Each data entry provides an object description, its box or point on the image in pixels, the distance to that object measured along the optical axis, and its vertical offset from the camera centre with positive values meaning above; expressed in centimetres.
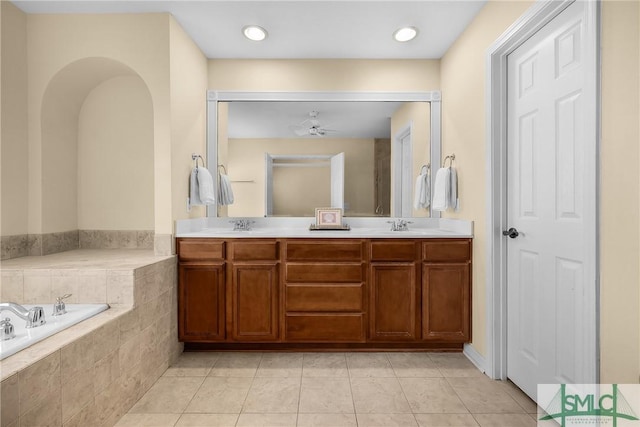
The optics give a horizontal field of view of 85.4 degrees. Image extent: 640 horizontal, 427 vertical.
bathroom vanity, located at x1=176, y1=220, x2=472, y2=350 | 249 -56
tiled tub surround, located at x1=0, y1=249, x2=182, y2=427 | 124 -59
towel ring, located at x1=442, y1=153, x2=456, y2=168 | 276 +42
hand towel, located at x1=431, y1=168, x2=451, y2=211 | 267 +16
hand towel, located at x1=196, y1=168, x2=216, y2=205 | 265 +19
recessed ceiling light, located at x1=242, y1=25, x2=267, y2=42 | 251 +132
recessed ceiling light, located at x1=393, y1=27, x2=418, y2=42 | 252 +131
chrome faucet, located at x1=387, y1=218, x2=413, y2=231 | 295 -12
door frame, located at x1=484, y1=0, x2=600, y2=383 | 213 +1
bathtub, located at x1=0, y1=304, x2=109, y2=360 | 131 -50
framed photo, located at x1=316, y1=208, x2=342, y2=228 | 297 -4
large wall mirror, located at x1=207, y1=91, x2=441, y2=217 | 303 +55
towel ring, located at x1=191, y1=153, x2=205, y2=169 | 275 +44
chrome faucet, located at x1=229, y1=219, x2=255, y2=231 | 297 -11
